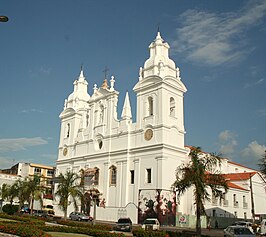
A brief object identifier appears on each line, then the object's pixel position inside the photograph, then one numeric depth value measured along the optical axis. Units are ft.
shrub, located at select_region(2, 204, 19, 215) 154.61
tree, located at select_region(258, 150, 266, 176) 89.15
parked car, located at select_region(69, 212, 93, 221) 143.50
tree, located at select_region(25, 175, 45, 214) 159.94
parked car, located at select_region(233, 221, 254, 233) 123.34
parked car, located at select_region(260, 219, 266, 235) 107.20
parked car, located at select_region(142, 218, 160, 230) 96.37
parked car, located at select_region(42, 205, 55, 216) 187.23
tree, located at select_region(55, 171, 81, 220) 138.02
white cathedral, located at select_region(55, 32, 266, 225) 137.18
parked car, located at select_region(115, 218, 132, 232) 105.50
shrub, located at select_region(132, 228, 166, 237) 71.18
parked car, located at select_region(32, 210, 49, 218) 156.63
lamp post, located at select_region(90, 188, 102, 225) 156.73
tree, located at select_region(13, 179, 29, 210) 161.48
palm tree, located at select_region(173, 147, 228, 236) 83.15
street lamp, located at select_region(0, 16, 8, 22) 45.45
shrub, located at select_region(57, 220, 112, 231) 91.73
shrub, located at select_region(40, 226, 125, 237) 74.76
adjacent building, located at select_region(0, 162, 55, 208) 250.31
